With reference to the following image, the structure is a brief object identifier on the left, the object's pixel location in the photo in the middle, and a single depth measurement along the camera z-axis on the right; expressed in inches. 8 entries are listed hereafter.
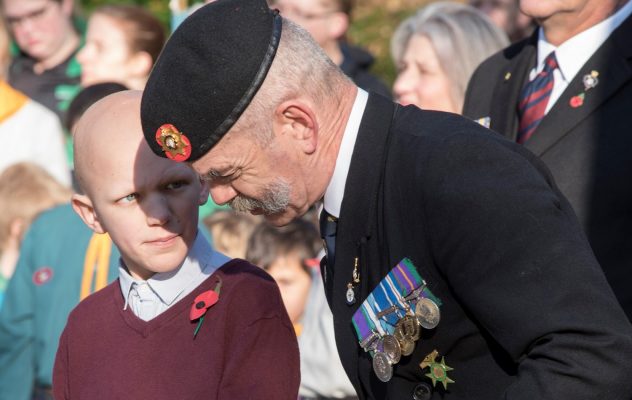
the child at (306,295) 342.6
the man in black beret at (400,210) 171.3
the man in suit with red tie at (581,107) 272.7
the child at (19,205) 425.1
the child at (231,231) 407.5
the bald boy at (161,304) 216.5
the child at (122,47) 463.8
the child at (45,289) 345.4
